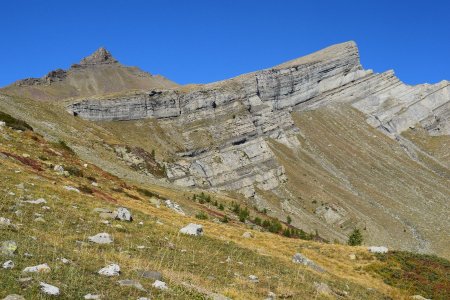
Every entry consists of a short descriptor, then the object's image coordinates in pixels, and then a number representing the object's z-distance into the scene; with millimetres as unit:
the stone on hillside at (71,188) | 31936
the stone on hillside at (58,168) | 41344
